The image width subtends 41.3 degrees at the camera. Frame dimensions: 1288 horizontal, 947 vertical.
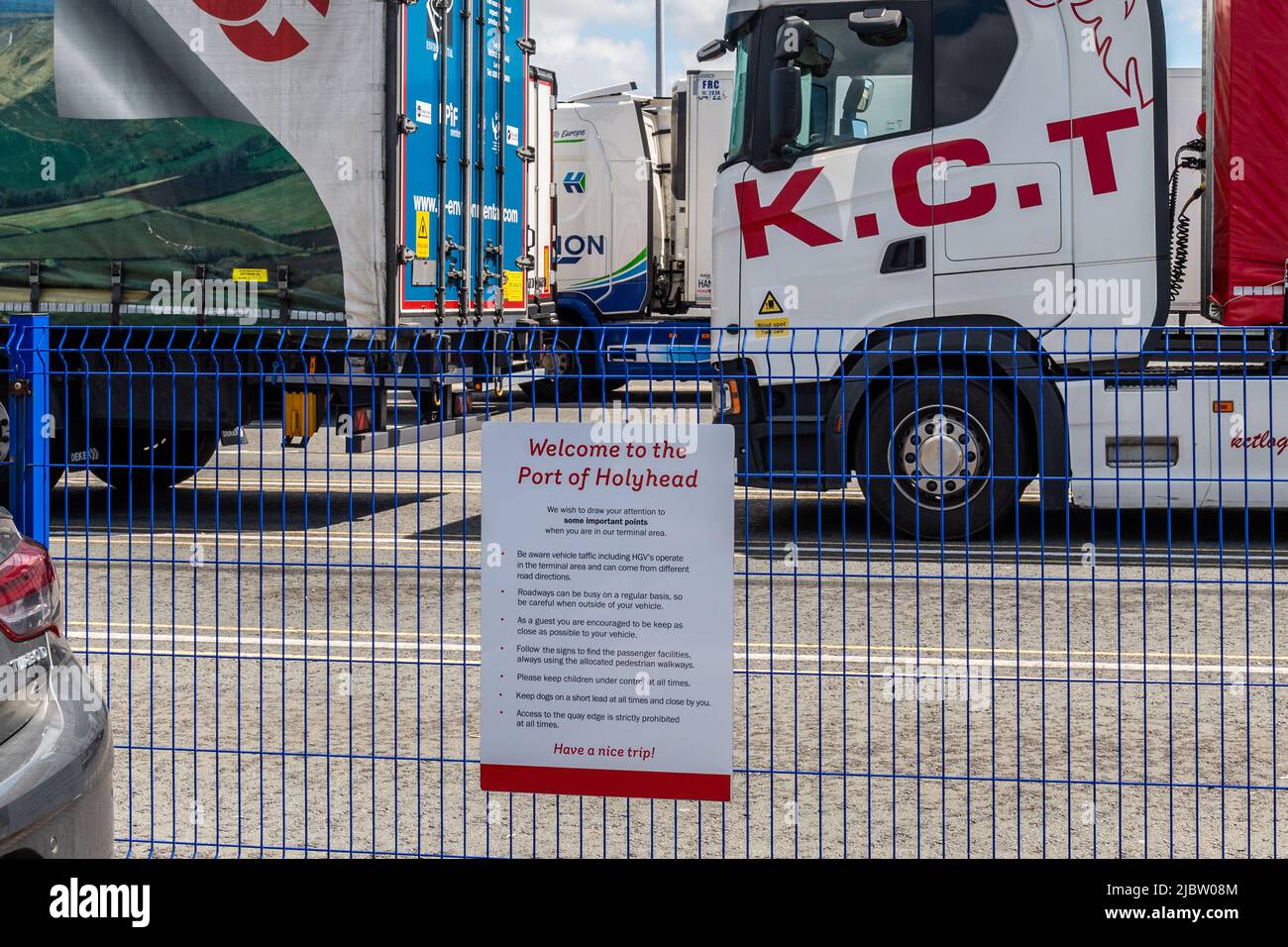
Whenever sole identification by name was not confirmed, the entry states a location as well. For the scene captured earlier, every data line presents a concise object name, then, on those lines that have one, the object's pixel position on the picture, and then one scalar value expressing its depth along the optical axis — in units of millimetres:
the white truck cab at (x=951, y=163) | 10086
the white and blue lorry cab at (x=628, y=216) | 20578
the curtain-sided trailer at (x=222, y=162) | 10984
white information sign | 4238
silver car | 3377
